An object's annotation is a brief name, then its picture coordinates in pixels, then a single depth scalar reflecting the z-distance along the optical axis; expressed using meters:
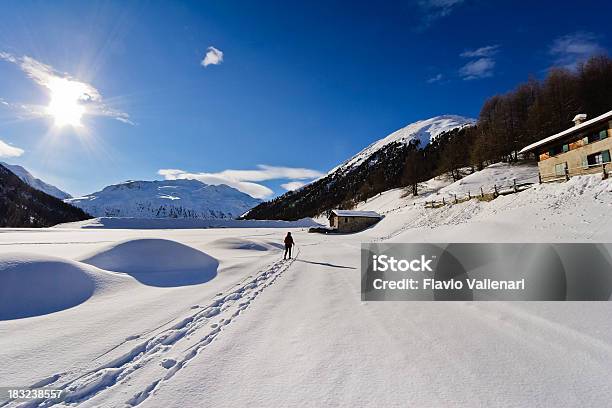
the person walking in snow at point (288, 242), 17.13
